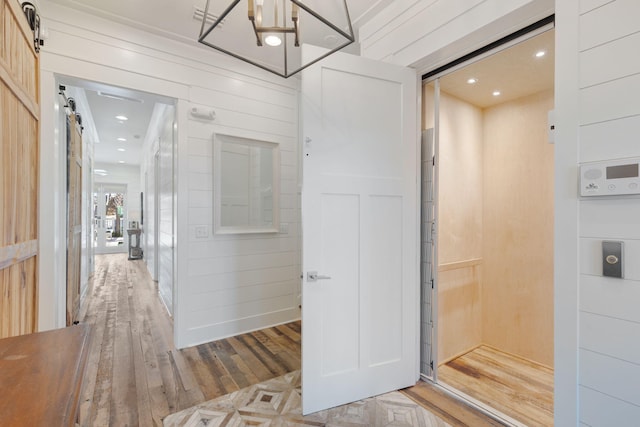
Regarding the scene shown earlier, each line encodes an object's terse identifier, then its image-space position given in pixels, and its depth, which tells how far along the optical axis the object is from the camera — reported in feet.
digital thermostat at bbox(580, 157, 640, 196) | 3.89
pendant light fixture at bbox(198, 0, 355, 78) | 7.46
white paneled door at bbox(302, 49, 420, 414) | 6.23
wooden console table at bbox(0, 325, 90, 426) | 1.91
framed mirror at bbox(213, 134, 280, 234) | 10.26
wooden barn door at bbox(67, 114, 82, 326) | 9.50
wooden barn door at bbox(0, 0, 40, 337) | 4.54
